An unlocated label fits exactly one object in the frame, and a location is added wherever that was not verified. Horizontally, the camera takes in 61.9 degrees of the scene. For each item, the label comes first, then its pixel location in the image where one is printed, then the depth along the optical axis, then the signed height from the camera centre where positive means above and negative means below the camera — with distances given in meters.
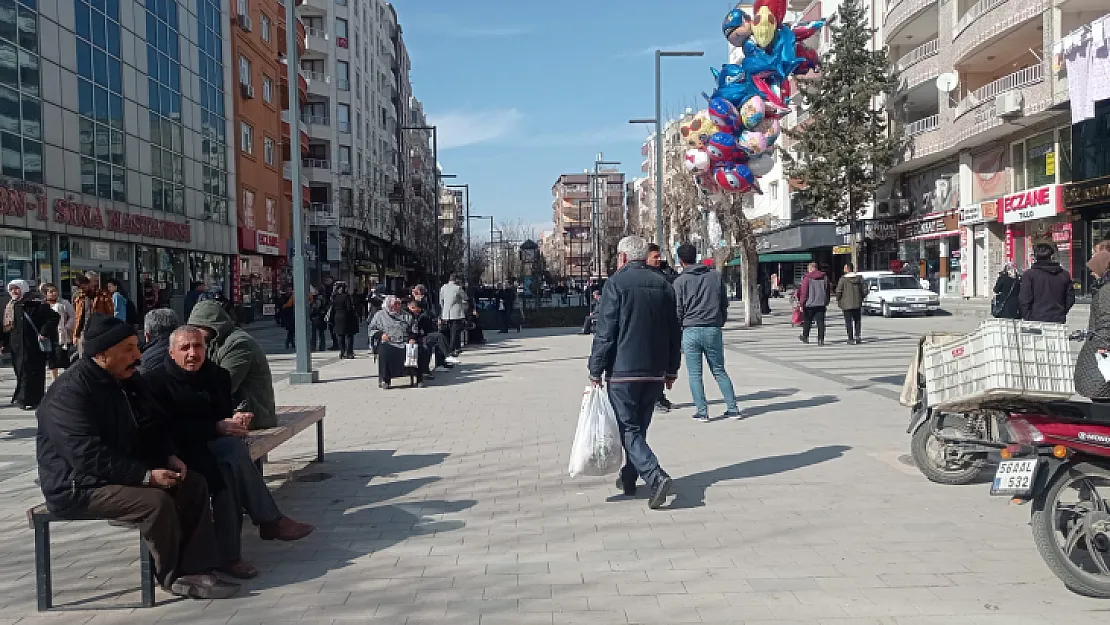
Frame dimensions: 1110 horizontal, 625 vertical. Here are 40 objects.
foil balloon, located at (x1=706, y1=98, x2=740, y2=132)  21.62 +4.15
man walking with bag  6.27 -0.40
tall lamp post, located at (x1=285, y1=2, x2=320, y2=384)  14.27 +0.83
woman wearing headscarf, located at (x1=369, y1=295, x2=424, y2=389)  13.57 -0.63
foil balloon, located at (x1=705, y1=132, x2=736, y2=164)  21.73 +3.41
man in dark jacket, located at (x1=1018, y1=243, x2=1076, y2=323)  10.43 -0.07
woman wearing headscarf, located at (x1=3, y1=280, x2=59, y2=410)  11.63 -0.46
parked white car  32.19 -0.27
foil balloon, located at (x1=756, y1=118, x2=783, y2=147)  21.92 +3.88
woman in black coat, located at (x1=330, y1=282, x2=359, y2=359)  19.41 -0.43
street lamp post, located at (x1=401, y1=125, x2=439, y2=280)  47.59 +7.57
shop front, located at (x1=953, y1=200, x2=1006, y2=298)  35.84 +1.53
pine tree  42.53 +7.64
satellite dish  36.22 +8.10
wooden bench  4.47 -1.29
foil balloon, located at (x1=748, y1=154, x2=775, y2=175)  22.05 +3.03
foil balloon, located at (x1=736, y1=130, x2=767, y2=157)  21.81 +3.51
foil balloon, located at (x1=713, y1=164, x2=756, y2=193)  22.25 +2.75
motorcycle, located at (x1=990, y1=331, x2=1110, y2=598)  4.31 -0.97
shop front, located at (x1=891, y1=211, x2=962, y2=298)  39.72 +1.72
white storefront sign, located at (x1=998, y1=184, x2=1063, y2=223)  30.31 +2.83
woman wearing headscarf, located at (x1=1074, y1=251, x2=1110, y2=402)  5.03 -0.46
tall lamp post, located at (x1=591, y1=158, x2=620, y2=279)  60.50 +4.90
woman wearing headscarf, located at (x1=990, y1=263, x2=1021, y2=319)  11.94 -0.11
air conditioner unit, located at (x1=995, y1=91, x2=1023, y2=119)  29.89 +5.93
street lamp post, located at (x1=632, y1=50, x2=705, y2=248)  25.80 +4.98
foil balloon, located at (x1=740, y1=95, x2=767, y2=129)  21.33 +4.15
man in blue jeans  9.88 -0.32
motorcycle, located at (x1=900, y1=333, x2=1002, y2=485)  6.43 -1.07
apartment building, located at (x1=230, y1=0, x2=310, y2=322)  39.88 +6.91
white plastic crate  4.90 -0.41
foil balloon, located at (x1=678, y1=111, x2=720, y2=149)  22.41 +4.00
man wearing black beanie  4.34 -0.80
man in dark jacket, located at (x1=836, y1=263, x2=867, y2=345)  19.06 -0.20
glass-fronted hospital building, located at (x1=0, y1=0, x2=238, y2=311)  22.27 +4.61
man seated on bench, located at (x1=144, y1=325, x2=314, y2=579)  4.96 -0.79
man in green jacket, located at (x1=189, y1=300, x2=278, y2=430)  6.31 -0.41
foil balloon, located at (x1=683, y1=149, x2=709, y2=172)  22.56 +3.23
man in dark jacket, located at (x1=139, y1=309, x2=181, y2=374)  5.77 -0.21
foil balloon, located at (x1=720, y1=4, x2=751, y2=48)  21.73 +6.26
